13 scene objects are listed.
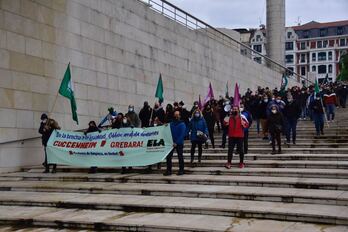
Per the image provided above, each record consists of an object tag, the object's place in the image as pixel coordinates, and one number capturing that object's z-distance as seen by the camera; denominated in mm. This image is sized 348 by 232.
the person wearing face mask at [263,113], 17953
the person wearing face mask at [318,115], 17344
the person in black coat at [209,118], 17327
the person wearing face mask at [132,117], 18109
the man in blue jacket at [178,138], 13617
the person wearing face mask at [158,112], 18281
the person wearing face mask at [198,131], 14477
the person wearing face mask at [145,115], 19105
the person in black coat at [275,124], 15094
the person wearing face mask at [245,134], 15627
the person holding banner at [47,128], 15758
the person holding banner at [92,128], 15524
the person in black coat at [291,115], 16702
